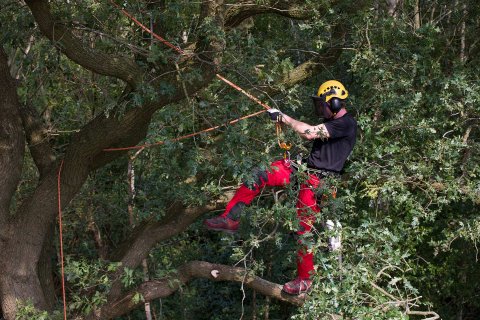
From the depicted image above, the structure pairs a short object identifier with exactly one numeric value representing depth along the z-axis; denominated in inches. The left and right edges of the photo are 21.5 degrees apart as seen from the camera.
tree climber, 341.6
